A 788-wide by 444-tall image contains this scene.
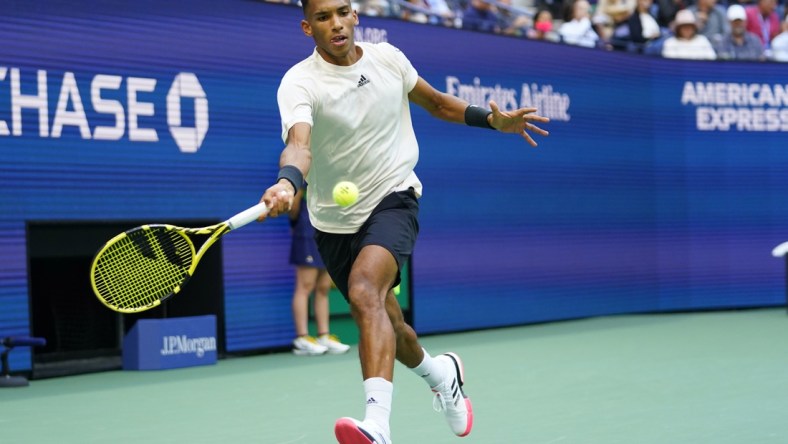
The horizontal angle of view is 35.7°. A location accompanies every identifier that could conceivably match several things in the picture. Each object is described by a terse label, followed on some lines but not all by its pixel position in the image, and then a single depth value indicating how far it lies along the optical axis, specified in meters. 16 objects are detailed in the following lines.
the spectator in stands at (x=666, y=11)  16.86
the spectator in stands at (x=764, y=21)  16.94
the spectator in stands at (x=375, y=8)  12.23
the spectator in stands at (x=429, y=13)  12.86
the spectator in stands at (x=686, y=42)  15.55
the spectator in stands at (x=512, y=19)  14.42
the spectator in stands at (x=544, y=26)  14.24
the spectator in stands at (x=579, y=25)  15.02
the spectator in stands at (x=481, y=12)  14.27
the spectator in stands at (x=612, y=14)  16.02
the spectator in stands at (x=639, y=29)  15.78
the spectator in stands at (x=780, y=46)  16.09
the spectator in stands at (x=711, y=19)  16.26
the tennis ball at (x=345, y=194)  5.26
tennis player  5.19
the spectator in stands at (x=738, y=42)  15.96
